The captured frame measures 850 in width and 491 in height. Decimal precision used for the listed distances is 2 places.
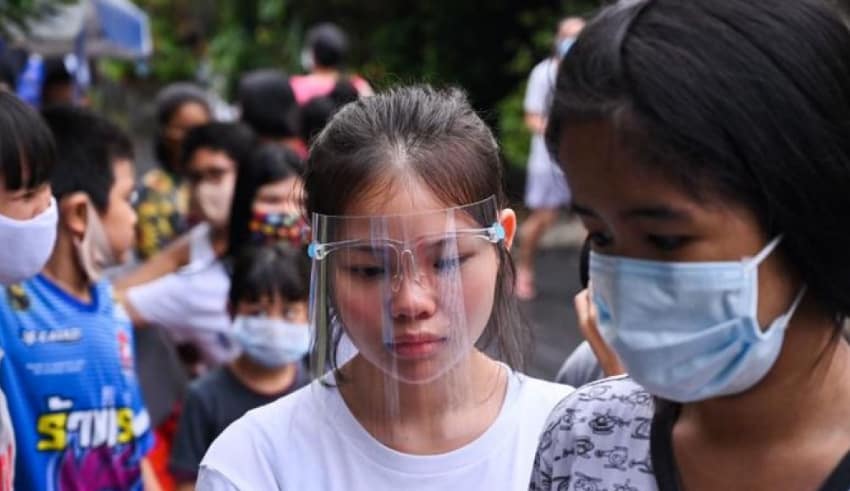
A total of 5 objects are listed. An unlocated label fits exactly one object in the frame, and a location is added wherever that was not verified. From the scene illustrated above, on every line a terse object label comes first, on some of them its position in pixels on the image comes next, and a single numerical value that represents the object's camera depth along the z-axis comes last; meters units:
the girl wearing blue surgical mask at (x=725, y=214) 1.66
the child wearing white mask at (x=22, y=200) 3.11
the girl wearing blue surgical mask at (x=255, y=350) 4.36
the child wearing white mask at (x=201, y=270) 5.04
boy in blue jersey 3.56
